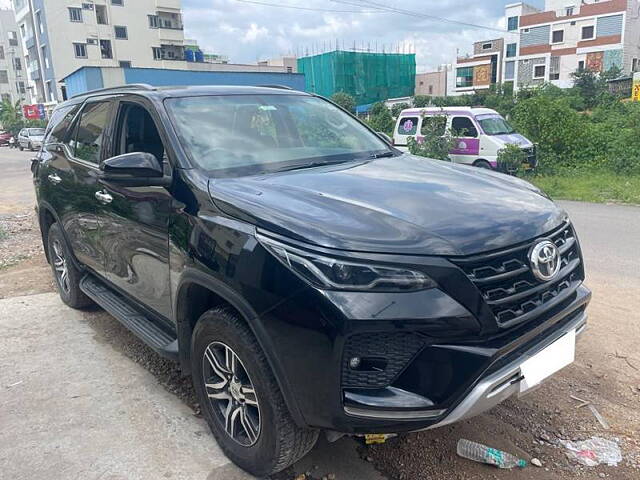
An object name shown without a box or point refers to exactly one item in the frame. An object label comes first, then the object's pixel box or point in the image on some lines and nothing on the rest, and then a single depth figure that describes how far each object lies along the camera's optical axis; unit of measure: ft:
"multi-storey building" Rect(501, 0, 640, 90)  177.37
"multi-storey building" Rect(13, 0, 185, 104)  162.91
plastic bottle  8.68
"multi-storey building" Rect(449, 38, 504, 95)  225.35
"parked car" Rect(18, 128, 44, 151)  107.24
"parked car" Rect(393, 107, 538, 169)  42.72
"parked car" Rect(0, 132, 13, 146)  141.59
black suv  6.64
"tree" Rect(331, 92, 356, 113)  154.55
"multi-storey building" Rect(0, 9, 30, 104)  234.38
